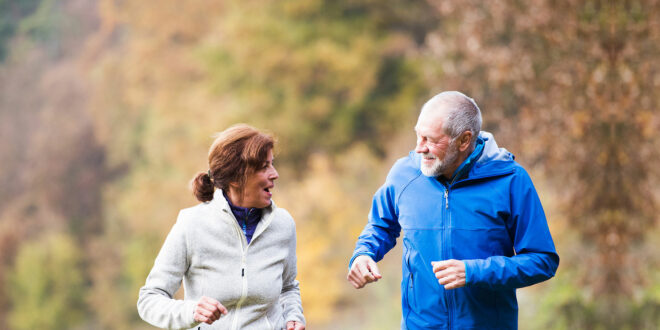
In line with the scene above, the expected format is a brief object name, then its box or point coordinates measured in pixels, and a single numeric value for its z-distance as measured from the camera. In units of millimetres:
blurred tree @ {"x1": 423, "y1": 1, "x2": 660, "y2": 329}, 13281
